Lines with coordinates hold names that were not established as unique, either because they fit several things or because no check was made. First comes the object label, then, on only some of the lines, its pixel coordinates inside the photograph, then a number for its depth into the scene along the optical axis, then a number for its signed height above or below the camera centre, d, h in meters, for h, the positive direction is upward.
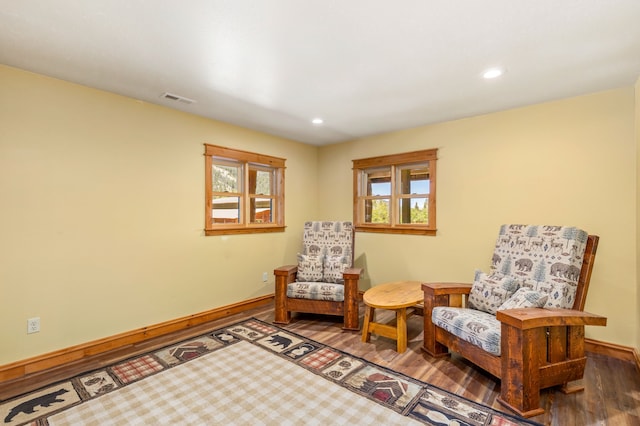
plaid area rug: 1.89 -1.28
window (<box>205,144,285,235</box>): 3.76 +0.33
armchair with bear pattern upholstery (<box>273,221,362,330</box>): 3.36 -0.77
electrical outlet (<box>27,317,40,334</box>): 2.46 -0.91
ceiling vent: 2.91 +1.17
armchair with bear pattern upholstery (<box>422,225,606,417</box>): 1.96 -0.74
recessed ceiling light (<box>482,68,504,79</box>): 2.38 +1.17
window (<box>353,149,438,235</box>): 3.95 +0.33
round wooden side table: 2.80 -0.83
